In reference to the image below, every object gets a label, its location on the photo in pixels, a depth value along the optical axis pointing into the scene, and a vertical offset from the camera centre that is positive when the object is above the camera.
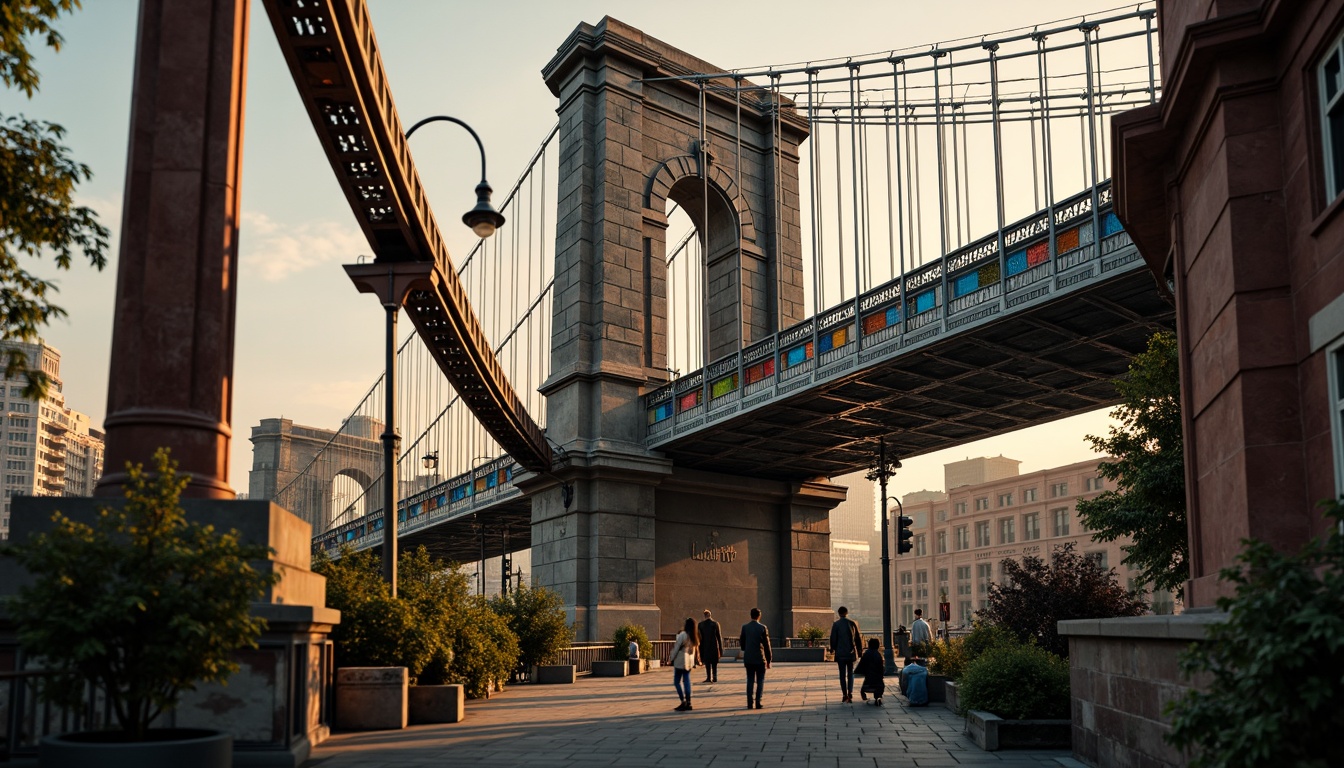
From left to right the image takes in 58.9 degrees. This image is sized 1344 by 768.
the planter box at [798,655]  34.03 -2.33
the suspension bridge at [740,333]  24.23 +5.24
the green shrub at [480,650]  17.09 -1.16
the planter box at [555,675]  25.38 -2.14
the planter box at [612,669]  27.98 -2.24
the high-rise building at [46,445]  153.25 +17.17
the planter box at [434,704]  15.17 -1.65
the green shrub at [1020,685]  13.42 -1.28
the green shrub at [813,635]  35.34 -1.83
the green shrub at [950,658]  19.36 -1.43
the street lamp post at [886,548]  27.77 +0.54
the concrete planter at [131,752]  6.44 -0.97
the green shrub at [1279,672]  5.26 -0.45
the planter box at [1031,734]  12.70 -1.71
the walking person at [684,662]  17.44 -1.29
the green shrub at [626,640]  29.50 -1.65
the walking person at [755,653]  17.92 -1.19
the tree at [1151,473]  23.14 +1.93
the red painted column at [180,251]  9.71 +2.68
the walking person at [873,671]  18.92 -1.55
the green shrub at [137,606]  6.77 -0.18
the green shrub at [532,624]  25.23 -1.06
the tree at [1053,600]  21.66 -0.50
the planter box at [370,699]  14.15 -1.48
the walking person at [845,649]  19.47 -1.24
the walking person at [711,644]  23.53 -1.42
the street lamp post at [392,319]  15.99 +3.60
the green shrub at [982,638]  18.81 -1.06
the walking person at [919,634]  28.35 -1.50
